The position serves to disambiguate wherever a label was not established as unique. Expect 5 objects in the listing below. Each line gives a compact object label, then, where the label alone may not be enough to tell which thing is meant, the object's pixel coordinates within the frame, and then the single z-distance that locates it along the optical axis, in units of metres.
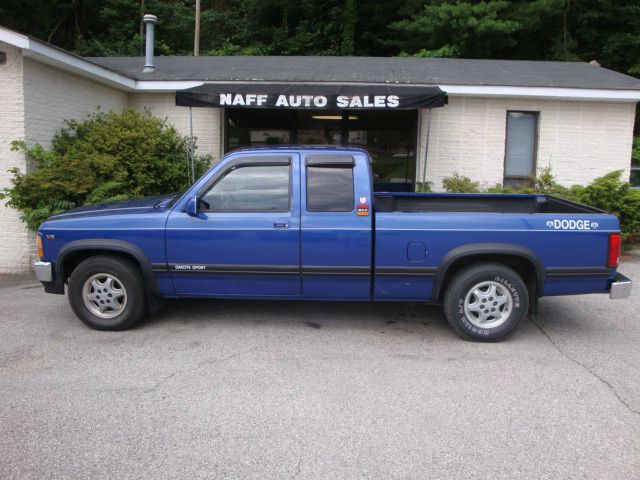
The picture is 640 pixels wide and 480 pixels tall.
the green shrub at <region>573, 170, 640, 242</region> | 9.64
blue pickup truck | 4.95
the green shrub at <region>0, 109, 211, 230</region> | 7.71
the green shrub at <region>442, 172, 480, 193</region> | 10.50
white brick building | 10.16
